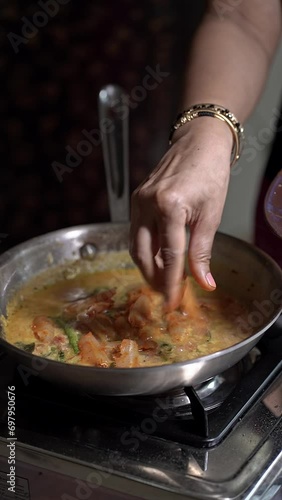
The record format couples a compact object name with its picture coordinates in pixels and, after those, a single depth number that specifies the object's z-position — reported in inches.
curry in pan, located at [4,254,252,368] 42.1
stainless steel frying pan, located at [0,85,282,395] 35.6
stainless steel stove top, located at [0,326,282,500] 35.6
